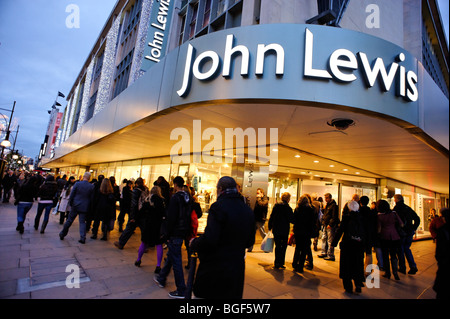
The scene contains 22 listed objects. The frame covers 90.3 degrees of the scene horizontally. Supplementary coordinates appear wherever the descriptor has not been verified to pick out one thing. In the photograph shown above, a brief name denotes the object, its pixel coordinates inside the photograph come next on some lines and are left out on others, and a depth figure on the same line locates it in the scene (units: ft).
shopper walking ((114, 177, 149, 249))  19.07
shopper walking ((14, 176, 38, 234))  22.02
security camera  15.33
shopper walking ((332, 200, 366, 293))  15.39
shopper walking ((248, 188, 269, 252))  26.03
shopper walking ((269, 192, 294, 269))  19.45
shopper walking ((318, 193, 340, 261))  24.18
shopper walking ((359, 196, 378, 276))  16.76
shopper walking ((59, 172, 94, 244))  20.61
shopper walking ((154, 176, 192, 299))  12.16
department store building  13.09
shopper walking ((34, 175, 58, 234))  22.68
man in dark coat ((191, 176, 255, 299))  7.66
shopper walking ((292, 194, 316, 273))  19.19
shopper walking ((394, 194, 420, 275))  21.43
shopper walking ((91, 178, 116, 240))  22.53
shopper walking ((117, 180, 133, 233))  26.38
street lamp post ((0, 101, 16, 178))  17.39
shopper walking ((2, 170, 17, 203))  42.34
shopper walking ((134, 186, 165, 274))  15.67
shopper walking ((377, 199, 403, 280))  19.35
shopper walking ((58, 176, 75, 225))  26.18
